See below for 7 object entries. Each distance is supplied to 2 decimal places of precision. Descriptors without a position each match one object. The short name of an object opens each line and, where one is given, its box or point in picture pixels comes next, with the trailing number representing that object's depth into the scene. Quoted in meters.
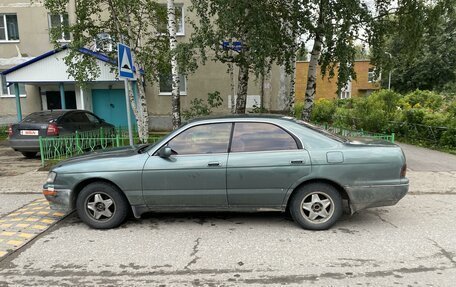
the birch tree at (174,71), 8.96
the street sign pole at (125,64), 6.21
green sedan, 4.32
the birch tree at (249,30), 7.10
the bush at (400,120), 10.99
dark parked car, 9.52
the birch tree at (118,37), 9.52
